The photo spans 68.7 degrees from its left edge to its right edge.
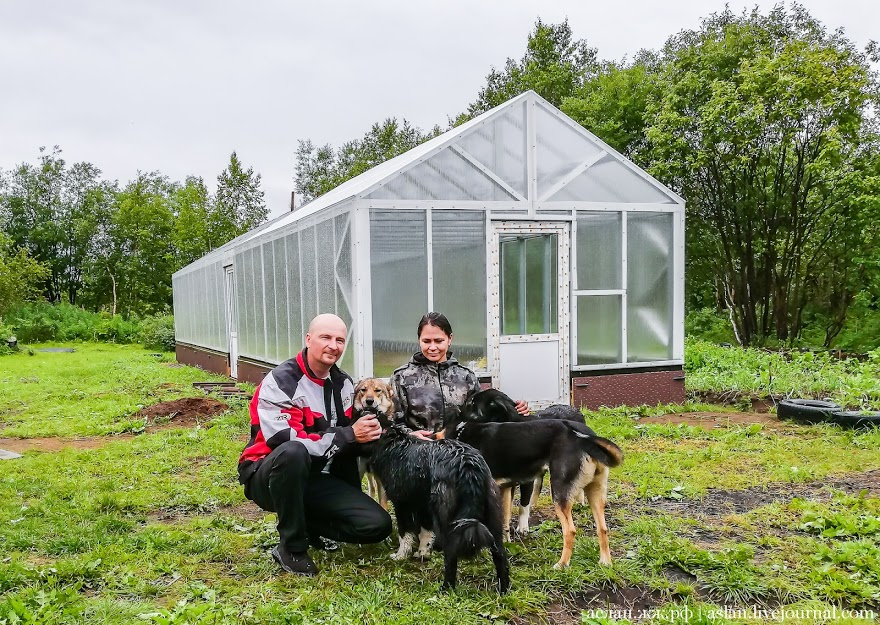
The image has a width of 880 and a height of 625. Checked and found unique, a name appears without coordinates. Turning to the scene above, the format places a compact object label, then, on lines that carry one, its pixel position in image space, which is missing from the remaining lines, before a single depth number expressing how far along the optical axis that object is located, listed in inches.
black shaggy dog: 123.0
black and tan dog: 137.7
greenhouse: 307.9
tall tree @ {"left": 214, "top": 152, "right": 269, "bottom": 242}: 941.8
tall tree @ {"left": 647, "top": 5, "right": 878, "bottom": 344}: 522.3
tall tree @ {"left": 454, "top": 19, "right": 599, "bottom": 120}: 998.4
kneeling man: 139.1
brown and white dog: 151.0
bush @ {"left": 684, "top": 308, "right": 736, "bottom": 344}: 768.9
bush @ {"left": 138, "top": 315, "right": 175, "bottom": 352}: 929.5
